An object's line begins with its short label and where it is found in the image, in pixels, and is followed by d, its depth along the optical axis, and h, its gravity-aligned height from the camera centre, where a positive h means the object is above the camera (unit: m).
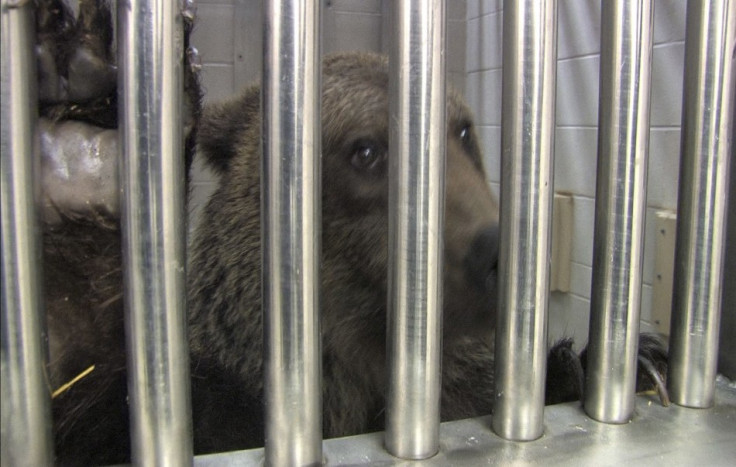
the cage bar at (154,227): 0.65 -0.08
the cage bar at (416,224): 0.73 -0.09
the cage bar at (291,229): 0.69 -0.09
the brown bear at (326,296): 0.95 -0.26
